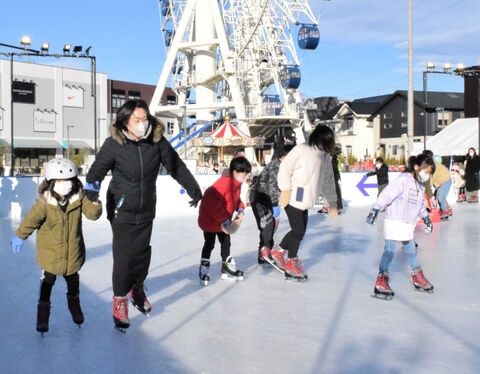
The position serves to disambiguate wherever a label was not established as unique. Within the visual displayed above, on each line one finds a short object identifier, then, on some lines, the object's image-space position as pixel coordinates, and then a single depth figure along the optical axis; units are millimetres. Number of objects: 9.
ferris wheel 35719
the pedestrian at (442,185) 11477
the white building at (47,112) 52031
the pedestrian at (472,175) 15930
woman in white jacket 5449
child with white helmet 3645
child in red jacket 5434
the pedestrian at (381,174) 14625
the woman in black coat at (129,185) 3818
